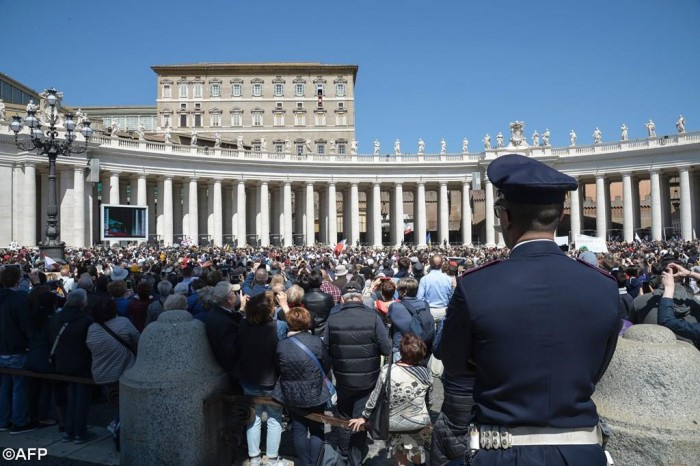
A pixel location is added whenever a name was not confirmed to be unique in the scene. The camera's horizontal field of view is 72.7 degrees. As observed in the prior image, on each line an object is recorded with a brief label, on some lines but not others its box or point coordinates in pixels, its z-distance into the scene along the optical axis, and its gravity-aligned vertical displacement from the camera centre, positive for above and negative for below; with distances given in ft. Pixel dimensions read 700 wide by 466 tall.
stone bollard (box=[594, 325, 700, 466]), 11.75 -4.14
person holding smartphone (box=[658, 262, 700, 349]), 16.61 -2.61
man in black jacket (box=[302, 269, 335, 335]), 27.25 -3.34
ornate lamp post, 68.49 +15.49
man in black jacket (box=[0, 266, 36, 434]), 23.54 -5.27
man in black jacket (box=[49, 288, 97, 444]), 22.11 -5.09
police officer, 7.55 -1.56
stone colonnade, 138.31 +15.32
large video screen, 104.58 +6.41
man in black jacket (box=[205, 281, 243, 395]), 18.80 -3.50
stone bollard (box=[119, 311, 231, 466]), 16.57 -5.31
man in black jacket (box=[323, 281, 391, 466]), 18.66 -4.10
